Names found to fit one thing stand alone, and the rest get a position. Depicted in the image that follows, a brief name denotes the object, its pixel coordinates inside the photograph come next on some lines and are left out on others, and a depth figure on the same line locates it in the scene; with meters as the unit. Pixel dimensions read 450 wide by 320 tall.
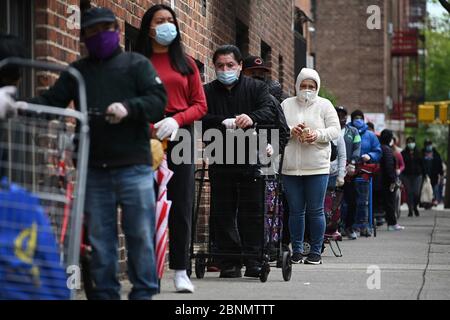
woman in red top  8.82
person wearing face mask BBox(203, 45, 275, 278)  10.60
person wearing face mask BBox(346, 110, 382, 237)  19.48
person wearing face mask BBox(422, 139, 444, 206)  38.22
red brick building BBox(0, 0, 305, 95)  9.03
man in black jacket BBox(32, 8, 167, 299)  7.29
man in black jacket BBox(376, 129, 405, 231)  21.83
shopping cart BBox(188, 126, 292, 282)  10.59
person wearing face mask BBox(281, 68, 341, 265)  12.41
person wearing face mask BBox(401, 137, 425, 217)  30.70
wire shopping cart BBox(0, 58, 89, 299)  6.04
